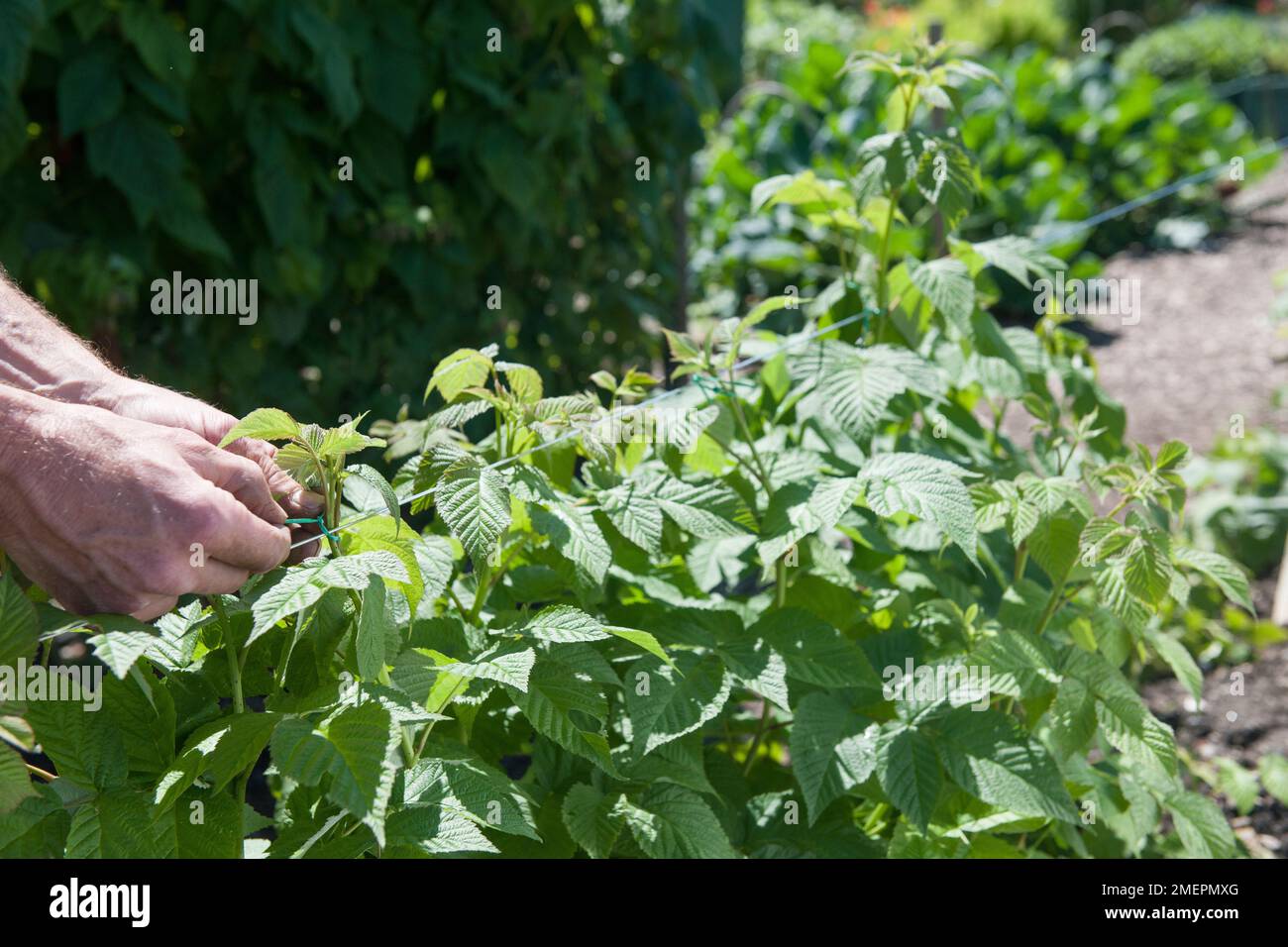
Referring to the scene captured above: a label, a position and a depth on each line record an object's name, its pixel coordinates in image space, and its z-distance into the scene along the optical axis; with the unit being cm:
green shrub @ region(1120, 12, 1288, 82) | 1188
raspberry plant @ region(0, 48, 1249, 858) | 123
